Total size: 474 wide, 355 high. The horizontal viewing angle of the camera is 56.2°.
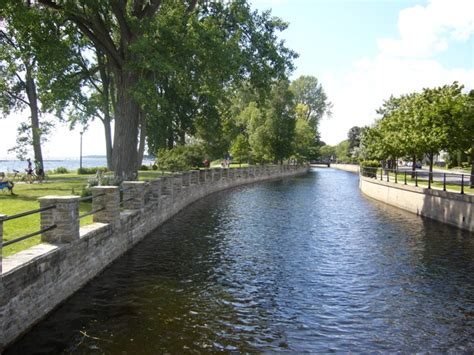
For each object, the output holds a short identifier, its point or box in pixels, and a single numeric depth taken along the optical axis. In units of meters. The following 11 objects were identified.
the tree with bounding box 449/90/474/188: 25.77
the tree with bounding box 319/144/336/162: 137.75
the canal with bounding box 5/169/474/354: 7.67
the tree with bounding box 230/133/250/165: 68.81
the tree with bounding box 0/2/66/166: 20.39
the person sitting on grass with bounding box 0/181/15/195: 20.45
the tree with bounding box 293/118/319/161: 77.25
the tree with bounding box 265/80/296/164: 64.81
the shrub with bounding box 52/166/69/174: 46.62
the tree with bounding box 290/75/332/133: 101.88
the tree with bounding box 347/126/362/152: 128.50
